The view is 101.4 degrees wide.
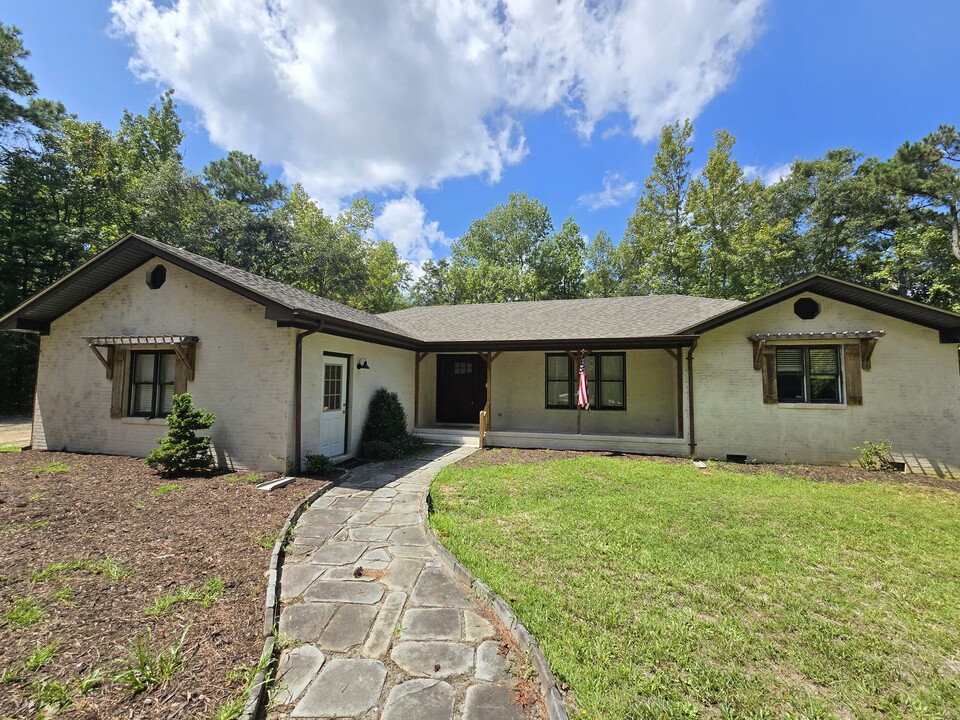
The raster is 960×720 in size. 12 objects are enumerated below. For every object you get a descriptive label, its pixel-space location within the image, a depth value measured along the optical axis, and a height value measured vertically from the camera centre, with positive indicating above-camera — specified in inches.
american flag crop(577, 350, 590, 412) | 385.7 -7.8
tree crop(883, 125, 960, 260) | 714.8 +404.0
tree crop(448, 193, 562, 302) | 1206.3 +467.0
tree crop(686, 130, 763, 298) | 860.0 +380.2
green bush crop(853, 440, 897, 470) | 307.4 -53.7
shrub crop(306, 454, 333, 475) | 272.1 -55.9
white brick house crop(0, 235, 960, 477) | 281.7 +15.4
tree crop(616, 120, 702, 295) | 903.7 +398.3
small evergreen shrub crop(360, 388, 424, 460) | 343.3 -43.9
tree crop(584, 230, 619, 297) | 1133.7 +347.1
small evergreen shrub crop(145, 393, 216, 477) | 260.1 -40.8
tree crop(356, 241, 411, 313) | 1183.6 +337.4
